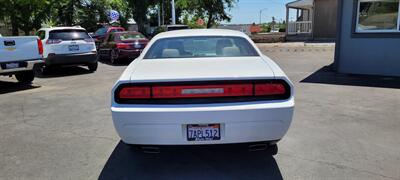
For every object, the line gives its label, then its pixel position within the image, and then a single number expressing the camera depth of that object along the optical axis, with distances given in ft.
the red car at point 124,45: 46.93
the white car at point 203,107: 10.86
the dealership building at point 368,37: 31.65
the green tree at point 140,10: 118.62
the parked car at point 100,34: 66.44
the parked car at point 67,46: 37.47
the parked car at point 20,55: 28.14
